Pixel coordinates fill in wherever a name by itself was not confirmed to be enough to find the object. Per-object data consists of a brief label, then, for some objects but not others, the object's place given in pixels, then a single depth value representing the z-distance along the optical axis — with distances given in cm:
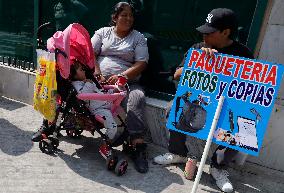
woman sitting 372
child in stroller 331
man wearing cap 316
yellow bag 316
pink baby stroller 313
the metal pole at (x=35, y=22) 527
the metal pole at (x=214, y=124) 270
